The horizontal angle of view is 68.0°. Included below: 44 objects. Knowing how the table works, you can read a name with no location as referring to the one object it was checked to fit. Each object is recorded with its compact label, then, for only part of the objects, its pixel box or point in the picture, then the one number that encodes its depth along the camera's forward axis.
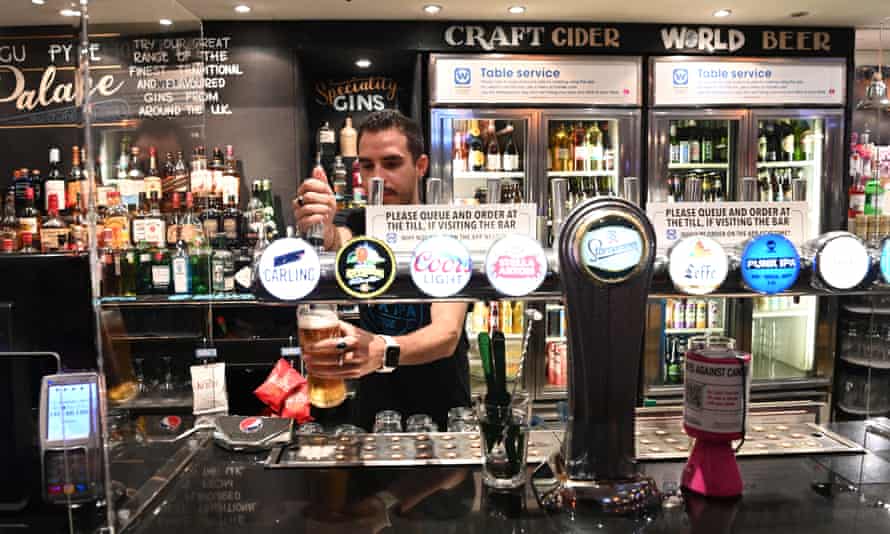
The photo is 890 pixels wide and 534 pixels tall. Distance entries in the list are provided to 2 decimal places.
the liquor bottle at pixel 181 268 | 2.06
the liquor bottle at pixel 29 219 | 3.23
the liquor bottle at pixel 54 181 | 3.49
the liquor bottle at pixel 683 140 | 4.09
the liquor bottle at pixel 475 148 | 3.98
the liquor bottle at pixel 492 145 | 4.07
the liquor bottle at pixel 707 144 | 4.13
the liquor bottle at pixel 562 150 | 4.07
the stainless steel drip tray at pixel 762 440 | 1.27
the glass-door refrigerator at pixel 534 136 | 3.76
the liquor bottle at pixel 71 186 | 3.49
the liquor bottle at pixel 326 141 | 4.05
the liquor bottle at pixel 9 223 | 3.17
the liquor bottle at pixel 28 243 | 3.21
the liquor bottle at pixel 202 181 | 3.08
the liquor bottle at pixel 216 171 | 3.71
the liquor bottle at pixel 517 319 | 4.00
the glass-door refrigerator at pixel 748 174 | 3.94
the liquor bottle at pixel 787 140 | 4.13
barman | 1.75
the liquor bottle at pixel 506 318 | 3.91
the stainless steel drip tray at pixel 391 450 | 1.23
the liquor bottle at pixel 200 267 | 1.95
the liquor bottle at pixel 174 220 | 2.18
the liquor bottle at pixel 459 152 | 3.99
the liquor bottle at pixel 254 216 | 3.81
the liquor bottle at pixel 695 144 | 4.11
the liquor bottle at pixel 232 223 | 3.78
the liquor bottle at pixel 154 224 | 2.17
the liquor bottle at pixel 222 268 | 3.56
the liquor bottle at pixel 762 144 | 4.16
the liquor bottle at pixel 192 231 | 2.66
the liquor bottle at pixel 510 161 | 3.93
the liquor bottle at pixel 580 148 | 4.01
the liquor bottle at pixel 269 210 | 3.84
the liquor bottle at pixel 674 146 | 4.09
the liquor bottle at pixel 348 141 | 4.03
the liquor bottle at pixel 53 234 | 3.11
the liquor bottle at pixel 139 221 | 1.73
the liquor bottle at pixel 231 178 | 3.80
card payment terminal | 1.14
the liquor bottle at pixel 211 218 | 3.68
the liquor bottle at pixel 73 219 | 3.15
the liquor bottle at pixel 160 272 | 1.83
